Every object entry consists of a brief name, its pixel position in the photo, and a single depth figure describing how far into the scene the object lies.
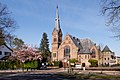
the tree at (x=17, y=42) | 47.85
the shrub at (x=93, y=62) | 38.74
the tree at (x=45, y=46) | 50.62
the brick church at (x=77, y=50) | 41.87
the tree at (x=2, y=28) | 17.25
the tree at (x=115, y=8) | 8.30
